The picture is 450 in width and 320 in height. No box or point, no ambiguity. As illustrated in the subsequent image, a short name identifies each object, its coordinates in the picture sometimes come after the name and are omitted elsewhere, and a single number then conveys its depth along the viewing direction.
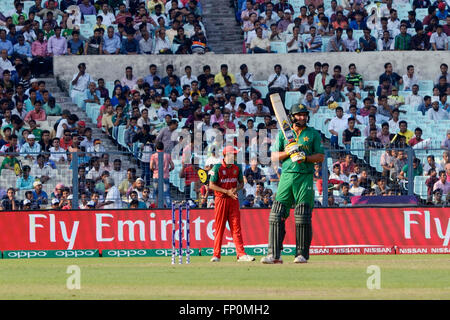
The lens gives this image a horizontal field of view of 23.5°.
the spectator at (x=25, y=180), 23.44
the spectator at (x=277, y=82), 30.39
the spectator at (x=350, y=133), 27.28
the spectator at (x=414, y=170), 23.17
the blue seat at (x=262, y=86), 30.53
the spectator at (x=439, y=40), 31.94
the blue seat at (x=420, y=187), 23.42
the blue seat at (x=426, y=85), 30.80
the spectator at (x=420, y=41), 31.98
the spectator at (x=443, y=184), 23.62
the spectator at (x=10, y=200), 23.44
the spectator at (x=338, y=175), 23.45
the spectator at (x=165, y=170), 23.22
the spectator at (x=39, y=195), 23.48
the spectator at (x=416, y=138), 27.36
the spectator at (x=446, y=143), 26.67
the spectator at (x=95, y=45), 31.33
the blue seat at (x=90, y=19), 32.12
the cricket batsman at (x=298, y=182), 16.11
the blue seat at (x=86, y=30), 32.06
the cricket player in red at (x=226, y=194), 18.28
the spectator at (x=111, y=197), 23.58
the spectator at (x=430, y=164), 23.25
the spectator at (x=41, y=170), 23.31
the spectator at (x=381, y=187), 23.48
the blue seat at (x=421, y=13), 33.09
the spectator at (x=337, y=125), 27.70
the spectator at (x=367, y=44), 31.75
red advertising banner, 23.00
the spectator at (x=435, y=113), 29.19
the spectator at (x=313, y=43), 31.84
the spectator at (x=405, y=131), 27.69
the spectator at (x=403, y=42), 31.89
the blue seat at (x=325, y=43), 31.91
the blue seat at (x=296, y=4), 33.23
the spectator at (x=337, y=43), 31.72
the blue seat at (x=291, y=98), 30.15
